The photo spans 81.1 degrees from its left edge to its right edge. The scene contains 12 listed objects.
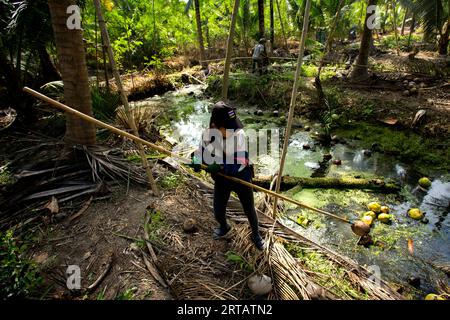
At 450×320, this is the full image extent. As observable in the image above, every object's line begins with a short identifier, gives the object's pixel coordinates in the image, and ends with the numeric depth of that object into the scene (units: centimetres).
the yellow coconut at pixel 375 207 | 383
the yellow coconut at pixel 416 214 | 368
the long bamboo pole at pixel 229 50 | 292
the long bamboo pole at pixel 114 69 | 271
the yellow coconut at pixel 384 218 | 365
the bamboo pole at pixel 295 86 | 259
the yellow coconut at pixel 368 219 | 359
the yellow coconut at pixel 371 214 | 373
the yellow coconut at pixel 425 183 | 430
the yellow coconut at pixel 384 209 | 380
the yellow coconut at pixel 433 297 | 254
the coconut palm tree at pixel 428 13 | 800
